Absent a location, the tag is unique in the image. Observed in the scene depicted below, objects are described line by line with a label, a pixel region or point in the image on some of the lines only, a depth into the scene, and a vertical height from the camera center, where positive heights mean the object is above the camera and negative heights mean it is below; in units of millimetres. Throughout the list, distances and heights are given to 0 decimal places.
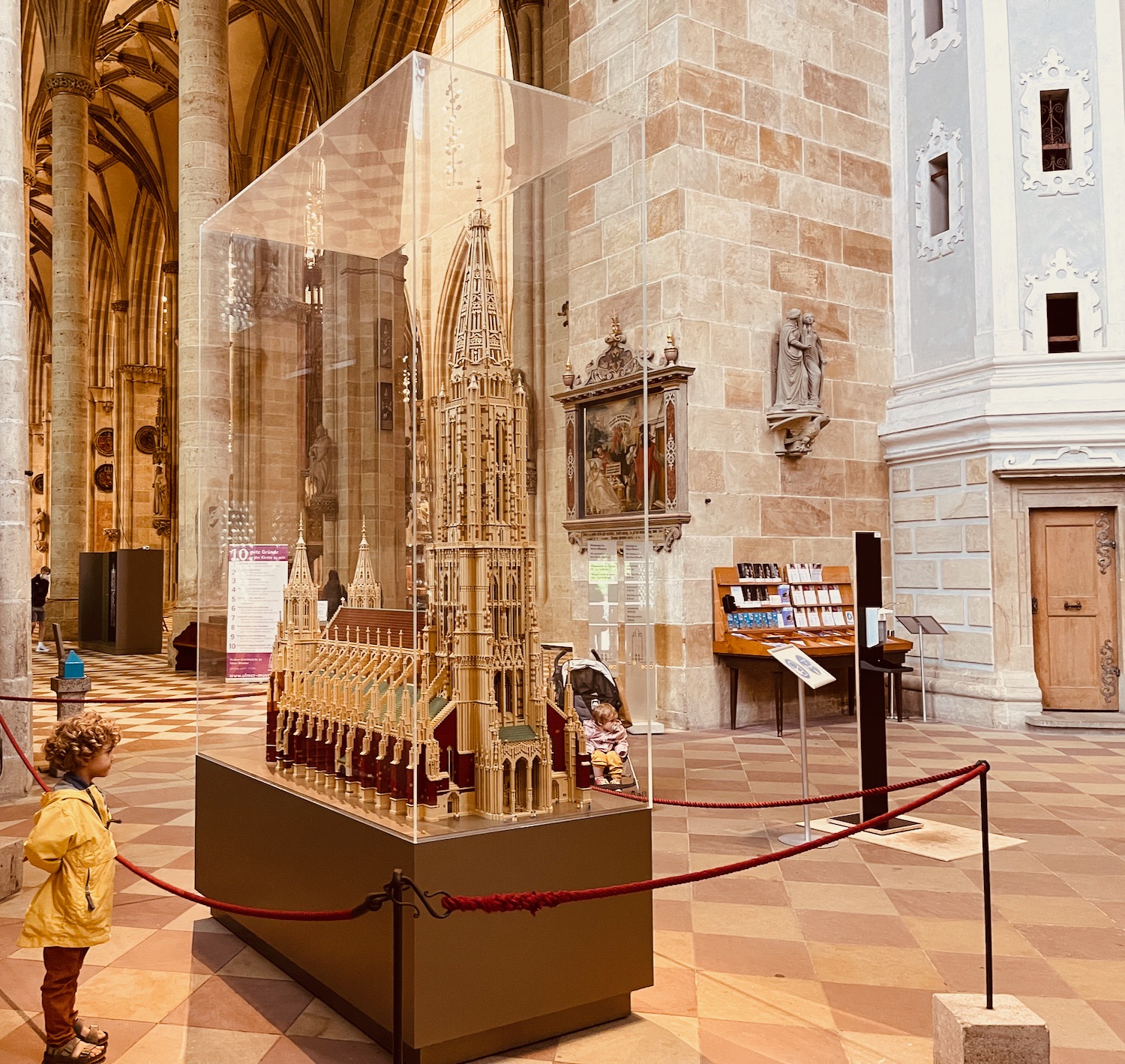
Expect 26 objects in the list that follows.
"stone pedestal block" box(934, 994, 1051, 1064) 3521 -1604
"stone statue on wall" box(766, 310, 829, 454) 12281 +2099
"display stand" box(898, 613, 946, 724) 12273 -783
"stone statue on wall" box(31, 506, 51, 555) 44656 +1902
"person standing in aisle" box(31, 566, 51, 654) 23438 -660
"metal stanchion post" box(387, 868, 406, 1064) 3229 -1263
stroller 7527 -975
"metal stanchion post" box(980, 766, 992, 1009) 3632 -1242
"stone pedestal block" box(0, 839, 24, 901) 5676 -1620
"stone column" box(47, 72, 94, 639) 23344 +5409
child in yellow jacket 3633 -1081
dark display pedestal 3586 -1336
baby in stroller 7492 -1283
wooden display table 11305 -861
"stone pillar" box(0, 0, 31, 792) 8203 +1108
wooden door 12062 -583
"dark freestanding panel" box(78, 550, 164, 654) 21703 -670
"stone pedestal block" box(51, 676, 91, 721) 8859 -987
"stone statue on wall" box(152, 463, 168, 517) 38656 +2811
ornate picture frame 11828 +1387
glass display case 3914 +447
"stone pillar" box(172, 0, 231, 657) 16203 +6259
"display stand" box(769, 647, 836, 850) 6789 -749
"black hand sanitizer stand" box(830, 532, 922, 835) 6957 -773
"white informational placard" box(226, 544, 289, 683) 5246 -198
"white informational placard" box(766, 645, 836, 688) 6899 -707
